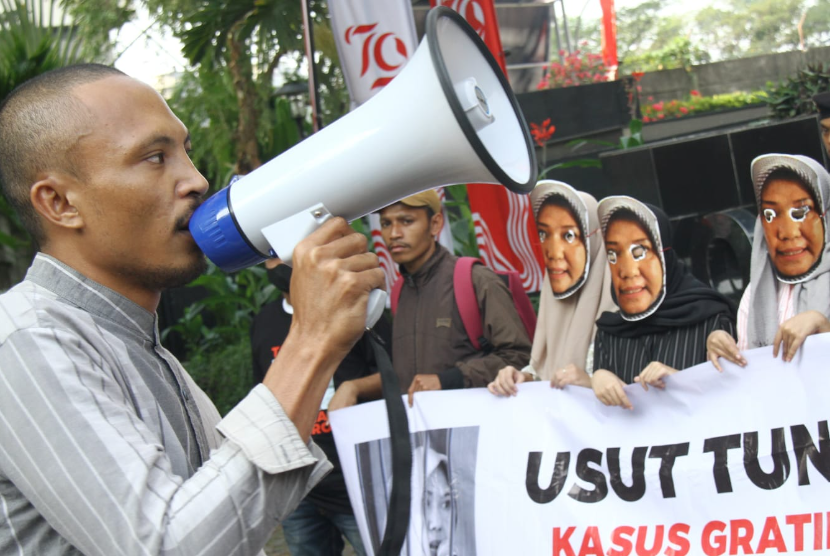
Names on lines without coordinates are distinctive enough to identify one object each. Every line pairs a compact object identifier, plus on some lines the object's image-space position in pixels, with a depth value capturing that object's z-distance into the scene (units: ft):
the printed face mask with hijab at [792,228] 9.39
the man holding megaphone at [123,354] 3.11
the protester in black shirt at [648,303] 9.80
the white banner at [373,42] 15.12
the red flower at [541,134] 21.75
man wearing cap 10.27
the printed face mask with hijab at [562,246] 11.27
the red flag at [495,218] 16.24
